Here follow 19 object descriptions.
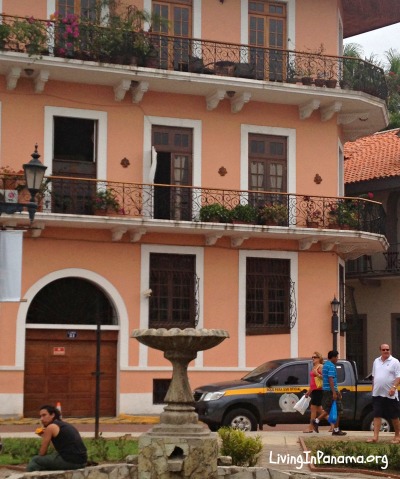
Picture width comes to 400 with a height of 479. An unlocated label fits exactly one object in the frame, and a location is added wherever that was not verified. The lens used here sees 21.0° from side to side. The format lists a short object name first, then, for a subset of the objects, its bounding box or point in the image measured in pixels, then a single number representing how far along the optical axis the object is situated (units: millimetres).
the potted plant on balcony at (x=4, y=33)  26453
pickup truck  22094
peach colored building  27141
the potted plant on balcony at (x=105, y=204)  27047
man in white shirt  19578
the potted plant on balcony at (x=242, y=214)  28203
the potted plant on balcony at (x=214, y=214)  28016
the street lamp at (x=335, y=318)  29656
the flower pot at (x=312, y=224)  29141
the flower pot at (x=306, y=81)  29484
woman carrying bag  22078
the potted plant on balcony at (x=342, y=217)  29438
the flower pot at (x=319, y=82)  29672
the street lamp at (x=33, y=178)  18953
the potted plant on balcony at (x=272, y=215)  28531
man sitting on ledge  14250
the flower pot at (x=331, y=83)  29766
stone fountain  13648
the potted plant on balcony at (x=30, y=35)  26453
